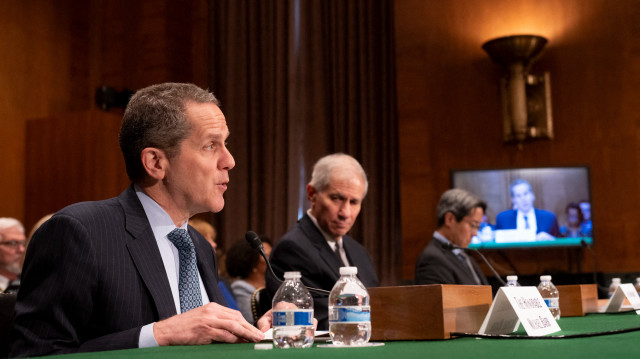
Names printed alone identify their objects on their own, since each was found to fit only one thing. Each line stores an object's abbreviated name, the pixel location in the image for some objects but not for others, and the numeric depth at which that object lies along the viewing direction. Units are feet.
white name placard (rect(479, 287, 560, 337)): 5.67
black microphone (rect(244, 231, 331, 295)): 6.80
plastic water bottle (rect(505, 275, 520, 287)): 8.59
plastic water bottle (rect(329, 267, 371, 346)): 5.16
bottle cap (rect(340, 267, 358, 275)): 5.36
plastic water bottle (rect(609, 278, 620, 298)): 10.75
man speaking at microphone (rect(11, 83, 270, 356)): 5.68
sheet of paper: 6.11
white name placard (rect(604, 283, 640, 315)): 10.26
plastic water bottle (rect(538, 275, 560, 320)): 8.96
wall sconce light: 22.93
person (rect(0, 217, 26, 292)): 17.17
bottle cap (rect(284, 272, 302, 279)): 5.66
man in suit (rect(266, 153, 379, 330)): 10.64
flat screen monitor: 22.33
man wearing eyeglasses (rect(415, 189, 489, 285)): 13.92
